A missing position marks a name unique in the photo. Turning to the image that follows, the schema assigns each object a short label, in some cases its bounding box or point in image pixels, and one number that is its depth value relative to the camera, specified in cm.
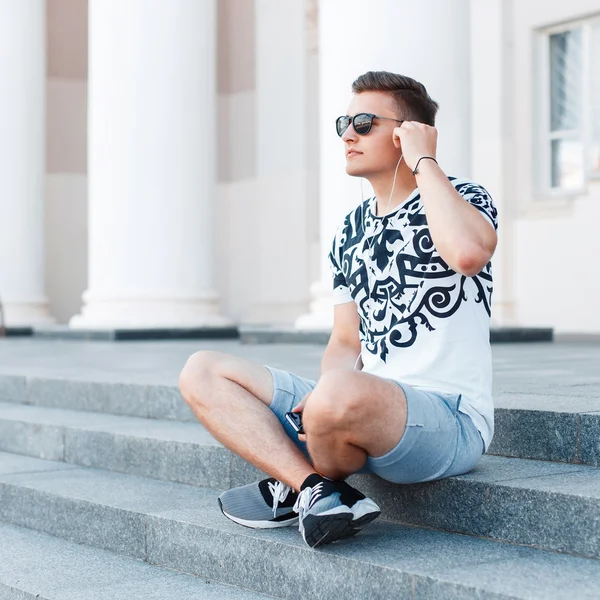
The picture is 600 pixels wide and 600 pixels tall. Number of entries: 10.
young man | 397
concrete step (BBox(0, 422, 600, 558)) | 399
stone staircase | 385
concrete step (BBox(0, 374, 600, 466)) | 465
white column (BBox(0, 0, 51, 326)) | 1697
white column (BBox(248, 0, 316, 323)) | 1962
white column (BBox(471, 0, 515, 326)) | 1692
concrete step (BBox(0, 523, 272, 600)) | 434
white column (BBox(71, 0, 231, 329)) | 1325
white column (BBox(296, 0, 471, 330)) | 1027
